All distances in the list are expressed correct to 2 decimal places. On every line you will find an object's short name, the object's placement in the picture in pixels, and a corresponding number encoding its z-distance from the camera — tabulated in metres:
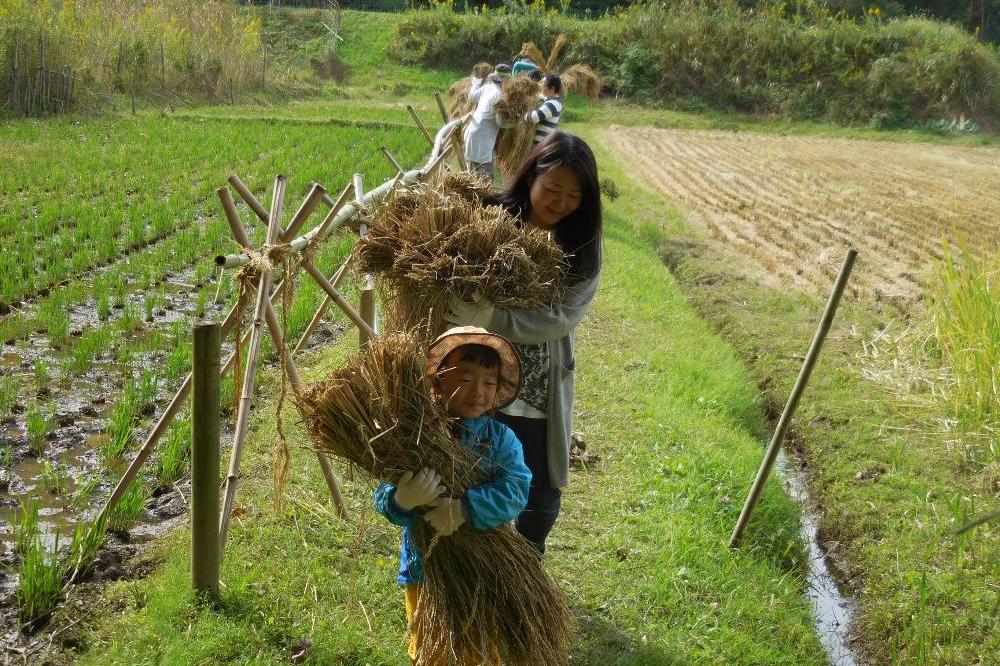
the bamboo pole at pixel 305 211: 2.66
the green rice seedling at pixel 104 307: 5.37
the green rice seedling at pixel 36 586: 2.69
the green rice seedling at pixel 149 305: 5.52
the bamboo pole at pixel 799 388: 3.22
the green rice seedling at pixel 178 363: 4.55
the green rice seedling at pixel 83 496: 3.35
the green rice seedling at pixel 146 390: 4.20
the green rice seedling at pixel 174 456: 3.64
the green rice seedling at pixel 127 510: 3.21
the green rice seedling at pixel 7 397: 3.99
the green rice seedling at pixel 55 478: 3.50
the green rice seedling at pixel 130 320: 5.17
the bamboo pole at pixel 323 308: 3.21
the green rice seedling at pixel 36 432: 3.74
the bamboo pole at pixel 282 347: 2.75
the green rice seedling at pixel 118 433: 3.67
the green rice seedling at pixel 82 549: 2.90
